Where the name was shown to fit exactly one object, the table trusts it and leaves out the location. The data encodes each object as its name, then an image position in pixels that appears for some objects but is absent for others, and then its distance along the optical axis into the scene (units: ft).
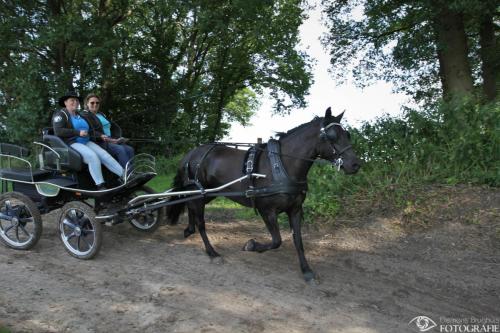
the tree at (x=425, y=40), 32.48
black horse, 16.56
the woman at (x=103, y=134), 21.83
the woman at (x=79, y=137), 19.97
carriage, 19.77
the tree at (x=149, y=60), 48.29
